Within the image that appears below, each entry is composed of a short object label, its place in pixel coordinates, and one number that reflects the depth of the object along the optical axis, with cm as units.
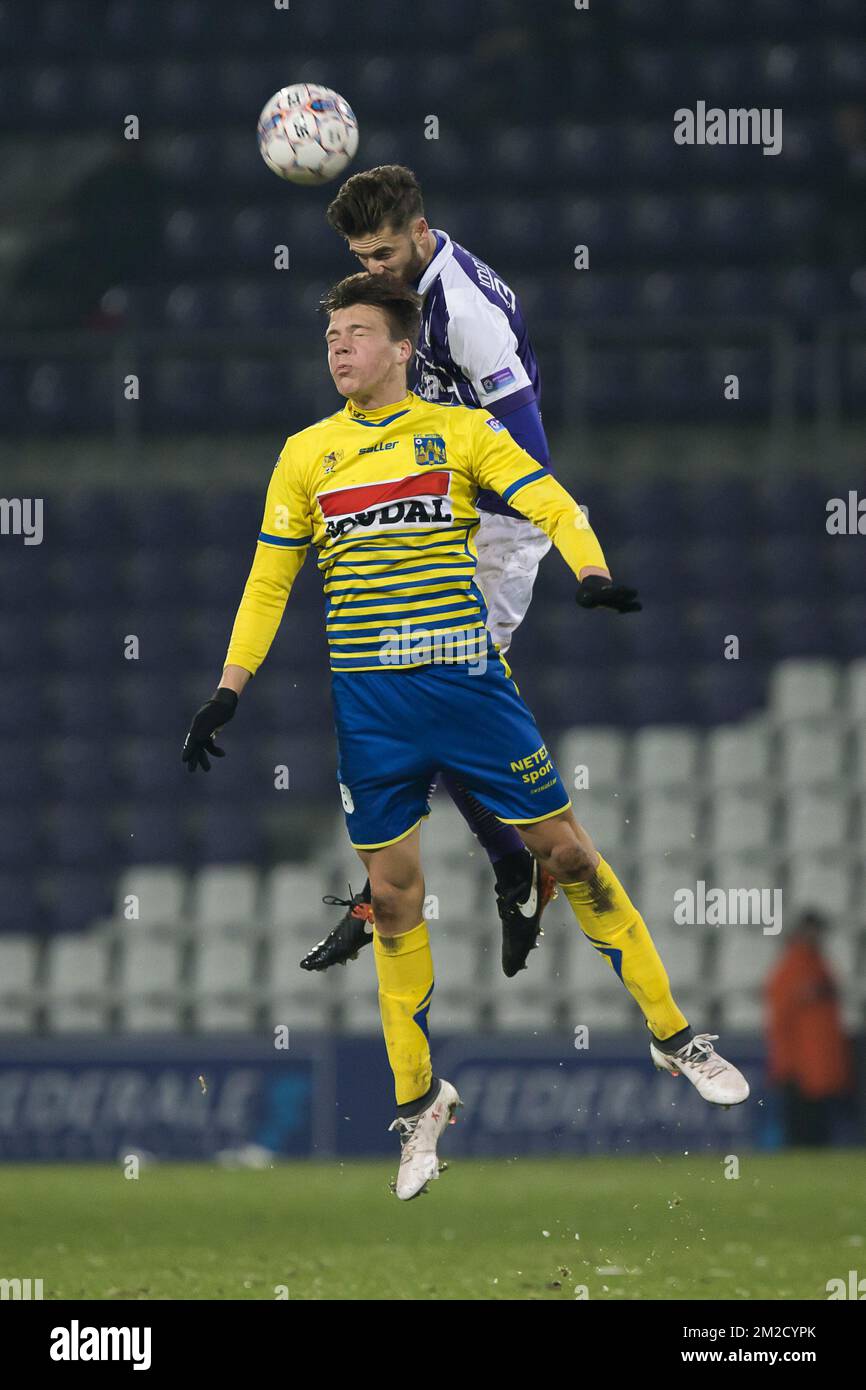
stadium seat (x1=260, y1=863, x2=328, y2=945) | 1148
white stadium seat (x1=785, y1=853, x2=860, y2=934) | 1130
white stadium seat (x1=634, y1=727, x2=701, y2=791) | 1159
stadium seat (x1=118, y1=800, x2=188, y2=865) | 1161
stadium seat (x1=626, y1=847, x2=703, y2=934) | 1097
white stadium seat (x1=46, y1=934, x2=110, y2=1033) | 1129
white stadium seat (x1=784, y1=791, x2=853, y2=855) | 1136
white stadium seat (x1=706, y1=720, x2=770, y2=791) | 1161
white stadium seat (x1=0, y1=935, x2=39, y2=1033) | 1123
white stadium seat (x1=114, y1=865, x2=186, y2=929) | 1149
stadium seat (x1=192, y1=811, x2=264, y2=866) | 1172
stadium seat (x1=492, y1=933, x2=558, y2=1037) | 1094
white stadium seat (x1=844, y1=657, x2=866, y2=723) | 1166
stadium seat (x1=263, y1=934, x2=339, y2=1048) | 1112
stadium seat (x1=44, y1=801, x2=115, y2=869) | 1166
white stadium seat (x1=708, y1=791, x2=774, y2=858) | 1133
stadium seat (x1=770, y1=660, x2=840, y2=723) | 1177
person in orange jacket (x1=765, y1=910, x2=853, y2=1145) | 1089
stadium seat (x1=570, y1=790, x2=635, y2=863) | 1106
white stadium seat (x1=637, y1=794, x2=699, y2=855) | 1134
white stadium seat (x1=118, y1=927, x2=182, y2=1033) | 1113
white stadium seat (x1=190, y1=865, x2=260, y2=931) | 1148
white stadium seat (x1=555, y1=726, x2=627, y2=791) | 1143
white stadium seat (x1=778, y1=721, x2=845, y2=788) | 1156
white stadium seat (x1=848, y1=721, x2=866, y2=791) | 1159
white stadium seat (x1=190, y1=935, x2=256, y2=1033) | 1104
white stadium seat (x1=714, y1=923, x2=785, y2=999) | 1130
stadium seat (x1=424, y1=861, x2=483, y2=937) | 1120
